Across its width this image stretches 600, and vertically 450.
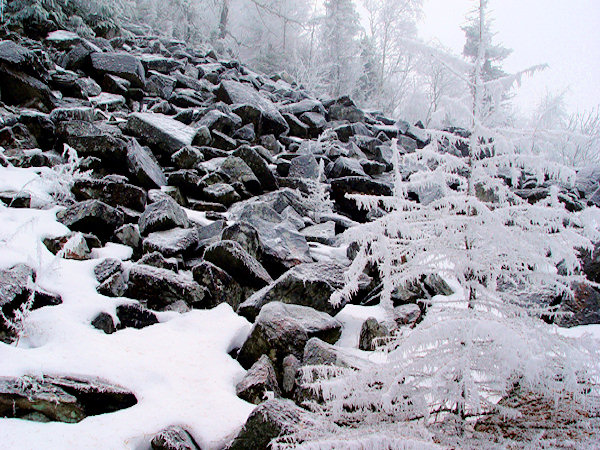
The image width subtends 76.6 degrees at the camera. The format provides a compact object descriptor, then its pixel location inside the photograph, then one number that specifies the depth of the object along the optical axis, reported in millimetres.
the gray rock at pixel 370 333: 3004
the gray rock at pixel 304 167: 7035
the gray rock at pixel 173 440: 1832
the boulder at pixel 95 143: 5316
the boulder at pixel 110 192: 4488
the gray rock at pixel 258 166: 6332
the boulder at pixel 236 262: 3605
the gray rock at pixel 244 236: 4047
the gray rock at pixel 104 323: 2707
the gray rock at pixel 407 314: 3335
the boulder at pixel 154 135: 6445
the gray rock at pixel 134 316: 2865
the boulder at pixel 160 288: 3152
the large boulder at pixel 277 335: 2696
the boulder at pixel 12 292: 2320
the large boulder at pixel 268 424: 1747
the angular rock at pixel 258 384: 2355
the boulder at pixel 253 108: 8844
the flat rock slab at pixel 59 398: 1812
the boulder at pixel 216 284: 3369
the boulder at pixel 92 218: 3836
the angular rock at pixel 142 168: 5224
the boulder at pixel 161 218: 4156
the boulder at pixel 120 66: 9625
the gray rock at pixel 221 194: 5539
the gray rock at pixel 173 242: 3820
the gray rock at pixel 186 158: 6180
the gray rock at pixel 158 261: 3502
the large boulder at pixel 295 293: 3316
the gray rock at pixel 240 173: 6066
